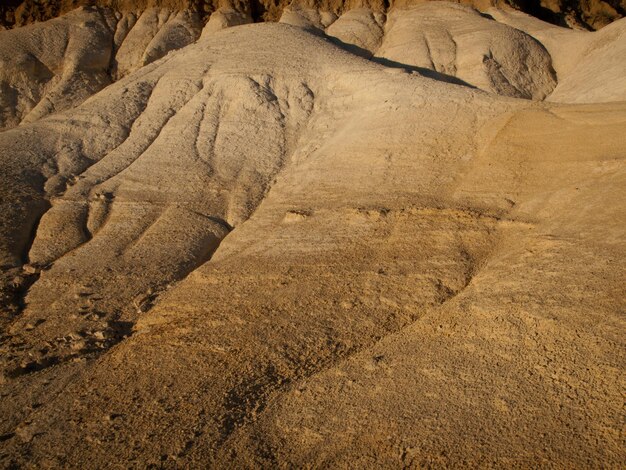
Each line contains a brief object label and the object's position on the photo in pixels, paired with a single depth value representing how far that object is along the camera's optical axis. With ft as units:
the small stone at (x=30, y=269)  23.18
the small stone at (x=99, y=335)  17.68
